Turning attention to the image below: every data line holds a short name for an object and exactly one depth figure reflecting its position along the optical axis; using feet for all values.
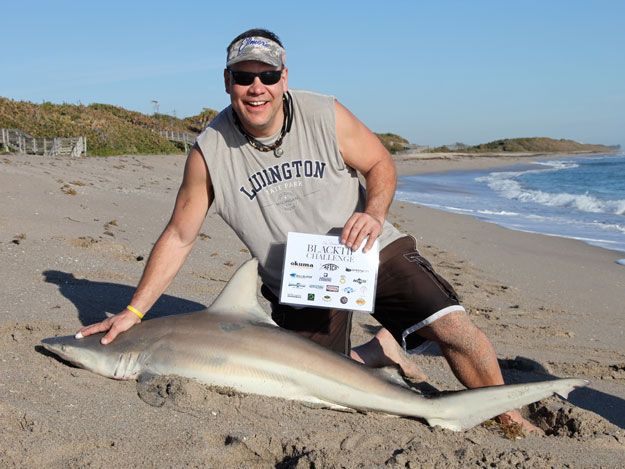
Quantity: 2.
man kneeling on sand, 10.43
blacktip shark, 9.15
